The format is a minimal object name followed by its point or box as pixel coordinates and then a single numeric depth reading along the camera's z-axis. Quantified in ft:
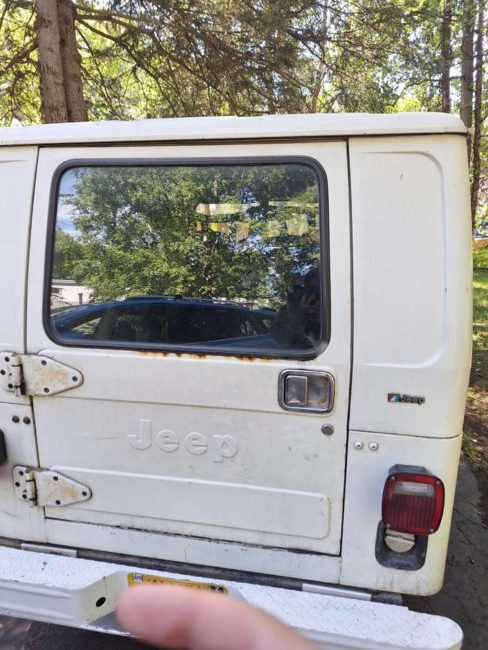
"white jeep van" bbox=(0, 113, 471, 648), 5.41
